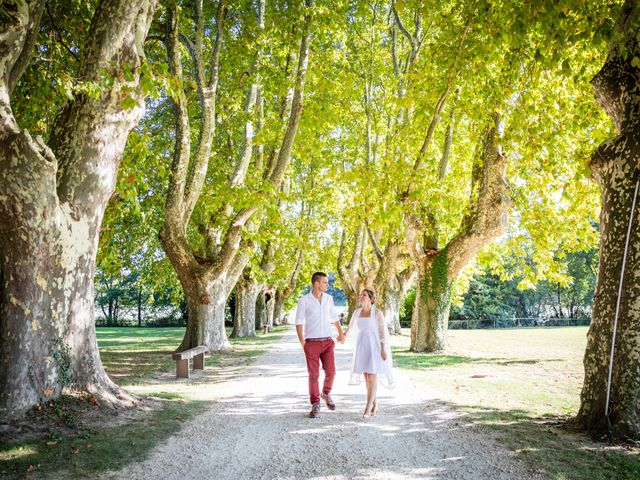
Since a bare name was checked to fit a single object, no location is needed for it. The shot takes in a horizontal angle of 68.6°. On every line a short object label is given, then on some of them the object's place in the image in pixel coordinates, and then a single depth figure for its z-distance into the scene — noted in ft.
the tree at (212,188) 39.70
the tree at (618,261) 18.17
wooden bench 33.88
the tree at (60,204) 18.74
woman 22.90
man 23.06
